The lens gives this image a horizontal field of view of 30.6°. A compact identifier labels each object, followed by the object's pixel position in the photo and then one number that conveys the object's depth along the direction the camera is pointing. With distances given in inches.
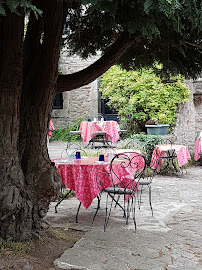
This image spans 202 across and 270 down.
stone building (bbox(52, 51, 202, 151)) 644.1
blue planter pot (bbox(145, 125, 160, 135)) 430.7
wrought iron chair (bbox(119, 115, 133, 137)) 481.7
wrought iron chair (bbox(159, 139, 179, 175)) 371.9
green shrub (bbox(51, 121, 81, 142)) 612.4
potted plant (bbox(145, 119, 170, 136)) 431.2
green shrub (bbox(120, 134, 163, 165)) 379.6
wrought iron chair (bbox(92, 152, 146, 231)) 194.7
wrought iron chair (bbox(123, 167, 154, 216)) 221.7
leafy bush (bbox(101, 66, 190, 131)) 454.3
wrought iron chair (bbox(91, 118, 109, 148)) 473.0
